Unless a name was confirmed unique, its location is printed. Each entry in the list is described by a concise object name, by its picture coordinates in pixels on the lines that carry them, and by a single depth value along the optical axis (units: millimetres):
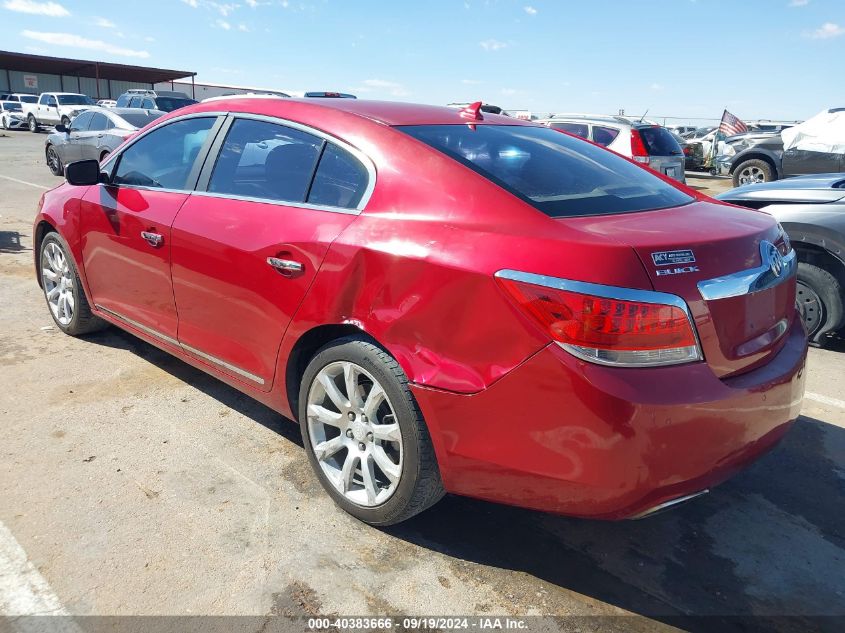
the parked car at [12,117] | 31562
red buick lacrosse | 2057
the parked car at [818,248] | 4758
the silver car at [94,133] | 12852
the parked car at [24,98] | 34219
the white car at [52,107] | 29594
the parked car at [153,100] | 20656
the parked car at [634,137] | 11156
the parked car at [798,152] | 12117
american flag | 23984
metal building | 46375
